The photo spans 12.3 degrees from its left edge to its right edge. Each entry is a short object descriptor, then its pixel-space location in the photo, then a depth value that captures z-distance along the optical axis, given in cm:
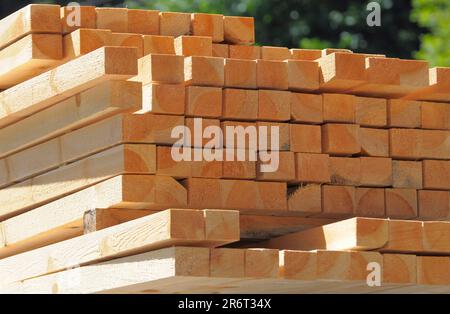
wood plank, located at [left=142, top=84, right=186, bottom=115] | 910
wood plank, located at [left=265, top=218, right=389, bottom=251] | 852
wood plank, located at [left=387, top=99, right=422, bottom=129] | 982
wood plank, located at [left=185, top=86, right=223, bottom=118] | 920
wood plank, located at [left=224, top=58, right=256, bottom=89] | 937
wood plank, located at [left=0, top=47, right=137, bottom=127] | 887
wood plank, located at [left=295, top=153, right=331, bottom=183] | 942
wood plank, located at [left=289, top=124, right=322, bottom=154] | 945
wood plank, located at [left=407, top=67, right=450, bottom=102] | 984
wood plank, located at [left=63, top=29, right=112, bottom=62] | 962
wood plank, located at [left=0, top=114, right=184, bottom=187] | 900
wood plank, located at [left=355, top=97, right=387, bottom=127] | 974
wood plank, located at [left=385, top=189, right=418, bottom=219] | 969
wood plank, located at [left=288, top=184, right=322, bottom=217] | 940
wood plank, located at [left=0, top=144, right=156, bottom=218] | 895
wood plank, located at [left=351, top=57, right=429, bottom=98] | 963
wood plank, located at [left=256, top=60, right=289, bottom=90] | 947
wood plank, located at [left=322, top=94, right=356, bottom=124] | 962
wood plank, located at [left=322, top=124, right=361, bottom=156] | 956
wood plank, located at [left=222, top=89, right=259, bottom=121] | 932
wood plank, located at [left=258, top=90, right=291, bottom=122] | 940
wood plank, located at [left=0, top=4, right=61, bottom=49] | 982
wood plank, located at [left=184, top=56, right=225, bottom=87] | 923
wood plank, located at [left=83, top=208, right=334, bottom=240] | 900
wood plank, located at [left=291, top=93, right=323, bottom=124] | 952
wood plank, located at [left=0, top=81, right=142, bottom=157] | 893
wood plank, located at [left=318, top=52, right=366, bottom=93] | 948
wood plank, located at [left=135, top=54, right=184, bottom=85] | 914
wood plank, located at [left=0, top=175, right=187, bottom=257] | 890
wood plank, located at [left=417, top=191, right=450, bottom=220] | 978
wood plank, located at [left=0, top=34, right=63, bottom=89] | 977
